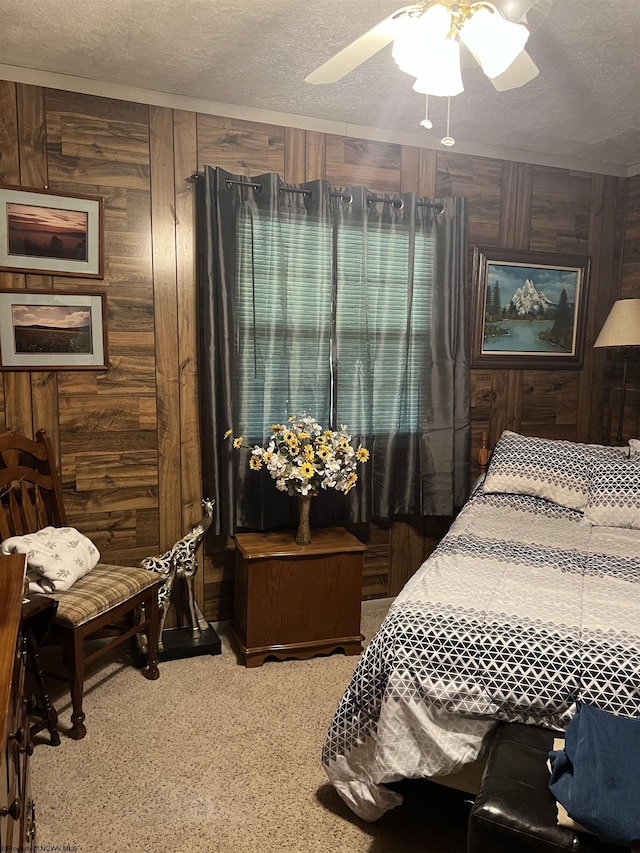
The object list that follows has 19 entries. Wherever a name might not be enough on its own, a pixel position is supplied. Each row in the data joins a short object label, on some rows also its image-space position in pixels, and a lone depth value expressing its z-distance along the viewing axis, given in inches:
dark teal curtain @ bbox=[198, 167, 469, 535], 123.7
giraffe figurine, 117.4
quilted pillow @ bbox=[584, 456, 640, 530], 121.0
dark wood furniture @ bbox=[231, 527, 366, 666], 118.2
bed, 72.2
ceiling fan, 64.6
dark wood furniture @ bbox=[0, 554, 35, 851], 43.7
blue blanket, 55.5
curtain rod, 121.9
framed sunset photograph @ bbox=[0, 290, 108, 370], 112.1
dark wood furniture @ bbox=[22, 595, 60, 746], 85.4
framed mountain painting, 148.7
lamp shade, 140.2
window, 126.3
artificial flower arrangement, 118.7
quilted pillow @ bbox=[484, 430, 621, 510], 129.0
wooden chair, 95.7
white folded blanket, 98.8
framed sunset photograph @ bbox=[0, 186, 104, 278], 110.4
